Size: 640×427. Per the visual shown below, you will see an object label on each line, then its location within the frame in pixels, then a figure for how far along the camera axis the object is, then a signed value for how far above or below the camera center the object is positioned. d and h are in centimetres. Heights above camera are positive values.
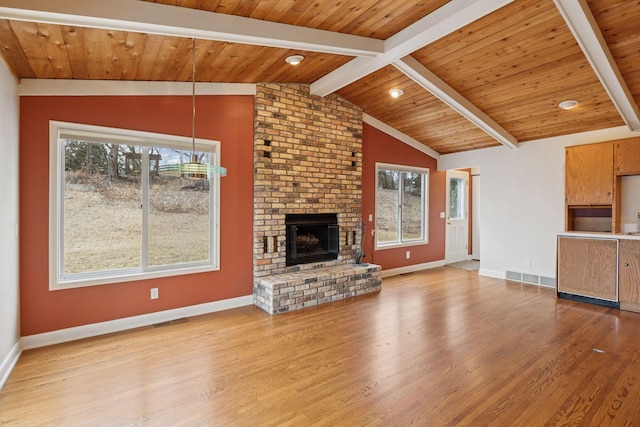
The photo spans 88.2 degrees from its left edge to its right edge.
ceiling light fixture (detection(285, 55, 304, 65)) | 353 +166
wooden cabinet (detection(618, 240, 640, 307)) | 407 -74
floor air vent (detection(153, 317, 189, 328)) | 363 -124
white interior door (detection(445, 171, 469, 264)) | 746 -14
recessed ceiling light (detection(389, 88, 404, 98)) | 463 +169
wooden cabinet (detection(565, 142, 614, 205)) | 450 +54
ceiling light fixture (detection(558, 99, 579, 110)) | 420 +139
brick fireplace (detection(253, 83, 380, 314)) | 434 +43
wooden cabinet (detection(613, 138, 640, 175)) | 427 +74
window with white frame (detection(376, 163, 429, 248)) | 613 +14
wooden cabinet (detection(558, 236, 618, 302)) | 428 -74
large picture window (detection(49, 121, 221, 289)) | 326 +4
